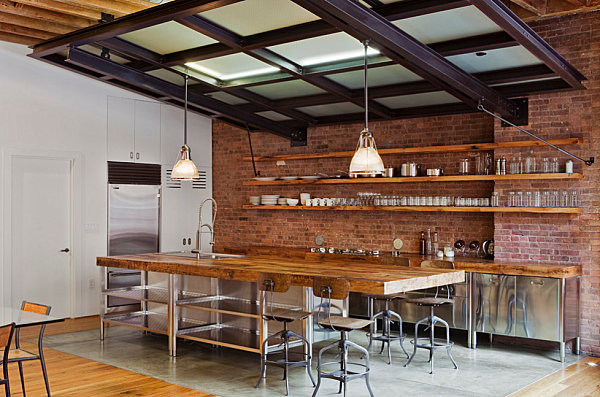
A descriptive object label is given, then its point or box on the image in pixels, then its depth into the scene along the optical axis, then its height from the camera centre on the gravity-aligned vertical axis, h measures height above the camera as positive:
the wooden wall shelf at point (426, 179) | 6.81 +0.41
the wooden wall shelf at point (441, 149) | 6.81 +0.78
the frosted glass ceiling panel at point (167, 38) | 6.18 +1.78
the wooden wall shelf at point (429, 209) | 6.71 +0.03
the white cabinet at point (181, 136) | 9.98 +1.23
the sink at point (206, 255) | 7.24 -0.52
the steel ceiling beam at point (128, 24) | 5.19 +1.74
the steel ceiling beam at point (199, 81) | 6.64 +1.61
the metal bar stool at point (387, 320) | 6.55 -1.18
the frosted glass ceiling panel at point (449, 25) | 5.22 +1.62
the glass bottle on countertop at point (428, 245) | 8.12 -0.44
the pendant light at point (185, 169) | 6.74 +0.45
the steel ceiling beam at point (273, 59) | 5.74 +1.59
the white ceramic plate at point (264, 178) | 9.67 +0.51
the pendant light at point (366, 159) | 5.21 +0.43
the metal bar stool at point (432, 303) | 6.18 -0.92
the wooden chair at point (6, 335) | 3.99 -0.80
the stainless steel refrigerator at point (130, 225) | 9.16 -0.21
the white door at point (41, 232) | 8.13 -0.28
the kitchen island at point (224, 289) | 5.30 -0.84
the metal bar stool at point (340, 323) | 4.89 -0.90
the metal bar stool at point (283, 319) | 5.27 -0.92
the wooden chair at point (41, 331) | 4.74 -0.92
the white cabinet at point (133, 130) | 9.23 +1.22
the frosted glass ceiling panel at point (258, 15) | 5.36 +1.74
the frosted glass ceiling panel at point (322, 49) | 6.01 +1.63
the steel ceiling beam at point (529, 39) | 4.69 +1.46
